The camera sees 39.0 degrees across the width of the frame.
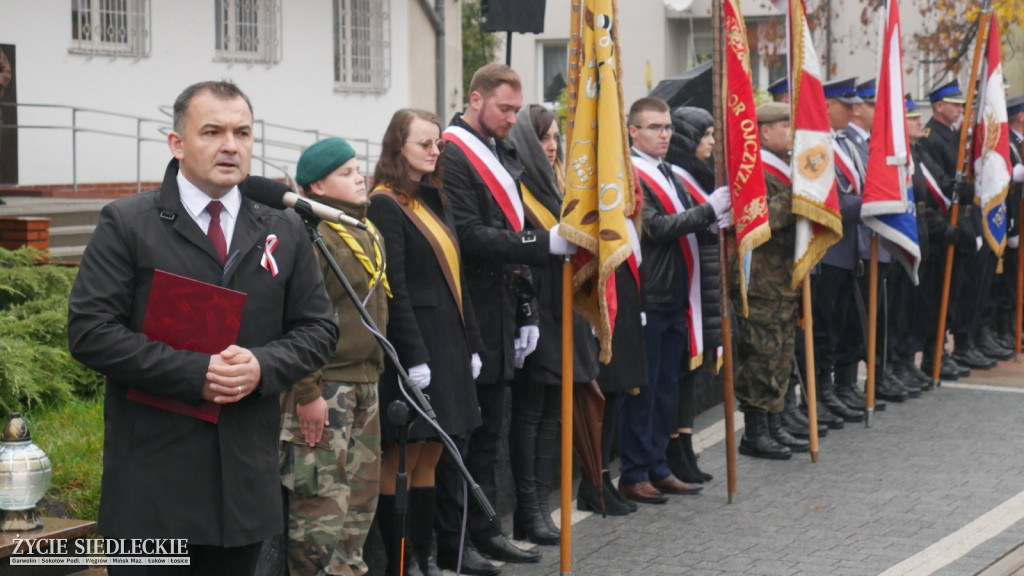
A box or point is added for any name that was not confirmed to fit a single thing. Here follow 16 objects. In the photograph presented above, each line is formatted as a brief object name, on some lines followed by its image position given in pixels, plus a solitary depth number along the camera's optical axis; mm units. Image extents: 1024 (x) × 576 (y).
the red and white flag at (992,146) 11508
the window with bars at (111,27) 15672
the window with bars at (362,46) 20422
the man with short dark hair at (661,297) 7676
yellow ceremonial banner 6270
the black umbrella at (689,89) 10438
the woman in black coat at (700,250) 8141
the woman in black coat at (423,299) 5945
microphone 4219
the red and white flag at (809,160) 8531
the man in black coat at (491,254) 6355
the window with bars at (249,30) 17969
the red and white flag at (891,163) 9516
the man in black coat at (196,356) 3719
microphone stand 4277
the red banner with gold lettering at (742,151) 7559
